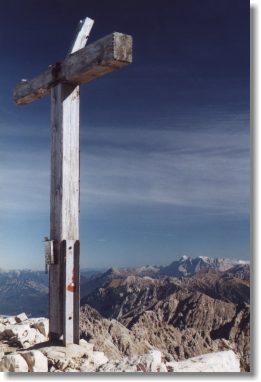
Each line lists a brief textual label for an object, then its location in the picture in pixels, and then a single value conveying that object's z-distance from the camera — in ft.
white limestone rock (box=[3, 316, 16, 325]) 20.03
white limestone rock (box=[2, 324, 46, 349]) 16.24
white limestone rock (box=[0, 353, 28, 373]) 12.73
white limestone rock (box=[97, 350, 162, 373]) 12.46
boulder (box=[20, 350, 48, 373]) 12.59
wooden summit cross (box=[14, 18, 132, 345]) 12.75
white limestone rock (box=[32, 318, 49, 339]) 17.76
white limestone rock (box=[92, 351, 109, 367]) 13.16
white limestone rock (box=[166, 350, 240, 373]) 13.28
